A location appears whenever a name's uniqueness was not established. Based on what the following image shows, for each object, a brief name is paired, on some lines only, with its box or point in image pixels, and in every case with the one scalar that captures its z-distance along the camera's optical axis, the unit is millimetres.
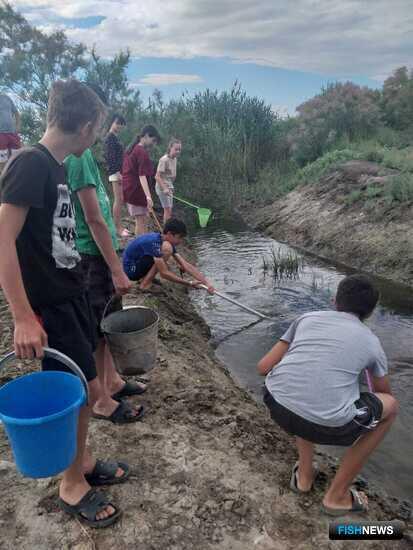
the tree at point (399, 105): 17781
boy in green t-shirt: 2523
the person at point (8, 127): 6145
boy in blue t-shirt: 5051
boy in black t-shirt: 1788
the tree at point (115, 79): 17422
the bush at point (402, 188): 8532
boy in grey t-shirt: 2262
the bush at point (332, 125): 15266
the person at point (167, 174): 7584
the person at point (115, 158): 6402
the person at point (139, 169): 6387
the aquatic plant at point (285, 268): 7598
